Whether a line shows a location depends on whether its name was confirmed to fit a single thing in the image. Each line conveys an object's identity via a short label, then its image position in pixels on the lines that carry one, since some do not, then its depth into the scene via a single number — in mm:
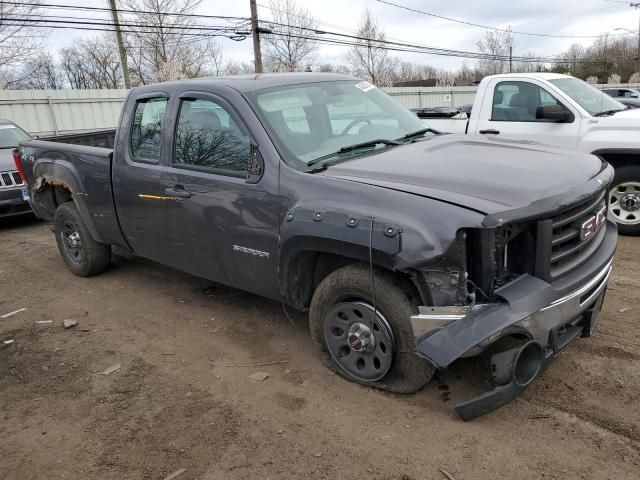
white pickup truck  6199
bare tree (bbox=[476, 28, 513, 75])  54438
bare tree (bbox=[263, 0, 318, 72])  35906
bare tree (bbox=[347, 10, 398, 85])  41156
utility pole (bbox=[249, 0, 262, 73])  23781
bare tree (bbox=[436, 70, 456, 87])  45006
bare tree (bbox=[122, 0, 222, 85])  29188
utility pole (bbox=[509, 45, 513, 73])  51625
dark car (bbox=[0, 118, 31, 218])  8469
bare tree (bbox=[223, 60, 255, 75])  39203
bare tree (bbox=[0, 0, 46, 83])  23419
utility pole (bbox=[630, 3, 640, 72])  45469
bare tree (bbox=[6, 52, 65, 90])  32984
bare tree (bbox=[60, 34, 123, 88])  45281
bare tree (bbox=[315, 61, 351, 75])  39909
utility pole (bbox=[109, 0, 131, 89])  25672
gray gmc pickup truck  2787
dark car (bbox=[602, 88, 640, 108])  18609
